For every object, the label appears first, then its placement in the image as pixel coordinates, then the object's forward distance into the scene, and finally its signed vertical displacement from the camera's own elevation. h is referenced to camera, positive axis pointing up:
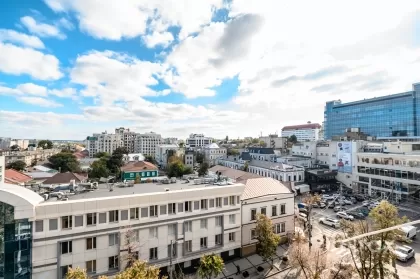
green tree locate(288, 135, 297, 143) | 157.48 +1.63
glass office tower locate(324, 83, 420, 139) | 103.18 +13.27
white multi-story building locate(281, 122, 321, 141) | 194.25 +9.22
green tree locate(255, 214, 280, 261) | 26.72 -10.79
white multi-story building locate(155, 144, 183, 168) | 118.12 -5.22
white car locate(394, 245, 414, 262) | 28.50 -13.32
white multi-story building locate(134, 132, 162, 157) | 174.25 -0.12
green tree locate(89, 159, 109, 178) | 73.12 -8.58
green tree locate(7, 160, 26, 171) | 79.75 -7.48
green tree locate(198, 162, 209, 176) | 81.61 -9.16
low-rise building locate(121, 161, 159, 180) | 75.12 -8.90
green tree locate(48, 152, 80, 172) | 84.75 -7.07
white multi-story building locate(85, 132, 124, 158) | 164.38 -0.02
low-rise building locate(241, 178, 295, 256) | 30.50 -8.59
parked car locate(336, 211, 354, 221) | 41.94 -13.10
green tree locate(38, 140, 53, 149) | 172.12 -0.67
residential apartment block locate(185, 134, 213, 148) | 177.50 +2.00
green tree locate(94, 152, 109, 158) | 107.54 -5.40
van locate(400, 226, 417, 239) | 33.78 -12.84
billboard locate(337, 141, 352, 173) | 66.03 -3.99
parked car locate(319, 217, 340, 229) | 39.09 -13.28
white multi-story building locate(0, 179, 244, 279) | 20.08 -8.19
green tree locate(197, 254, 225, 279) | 22.69 -11.72
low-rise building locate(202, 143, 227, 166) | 120.90 -4.82
